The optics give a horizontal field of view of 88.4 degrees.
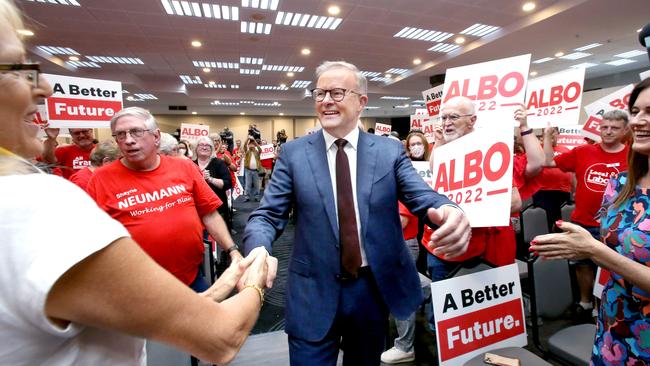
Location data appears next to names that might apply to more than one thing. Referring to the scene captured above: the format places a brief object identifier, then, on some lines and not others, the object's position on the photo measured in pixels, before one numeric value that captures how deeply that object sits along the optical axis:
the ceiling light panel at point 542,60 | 10.59
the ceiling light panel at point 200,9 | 6.48
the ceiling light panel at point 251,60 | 10.45
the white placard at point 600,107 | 3.65
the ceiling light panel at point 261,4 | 6.43
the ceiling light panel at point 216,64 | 10.81
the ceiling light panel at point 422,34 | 8.14
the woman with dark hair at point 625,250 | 1.31
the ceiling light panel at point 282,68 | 11.52
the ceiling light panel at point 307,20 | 7.18
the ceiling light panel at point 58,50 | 8.93
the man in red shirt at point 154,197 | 2.00
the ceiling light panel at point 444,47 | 9.40
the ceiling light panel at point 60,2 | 6.18
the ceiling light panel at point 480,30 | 7.99
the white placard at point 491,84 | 2.29
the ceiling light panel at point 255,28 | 7.62
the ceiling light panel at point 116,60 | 10.00
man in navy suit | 1.46
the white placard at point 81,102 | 3.23
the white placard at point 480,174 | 1.78
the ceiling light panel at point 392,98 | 17.59
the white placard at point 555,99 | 3.15
